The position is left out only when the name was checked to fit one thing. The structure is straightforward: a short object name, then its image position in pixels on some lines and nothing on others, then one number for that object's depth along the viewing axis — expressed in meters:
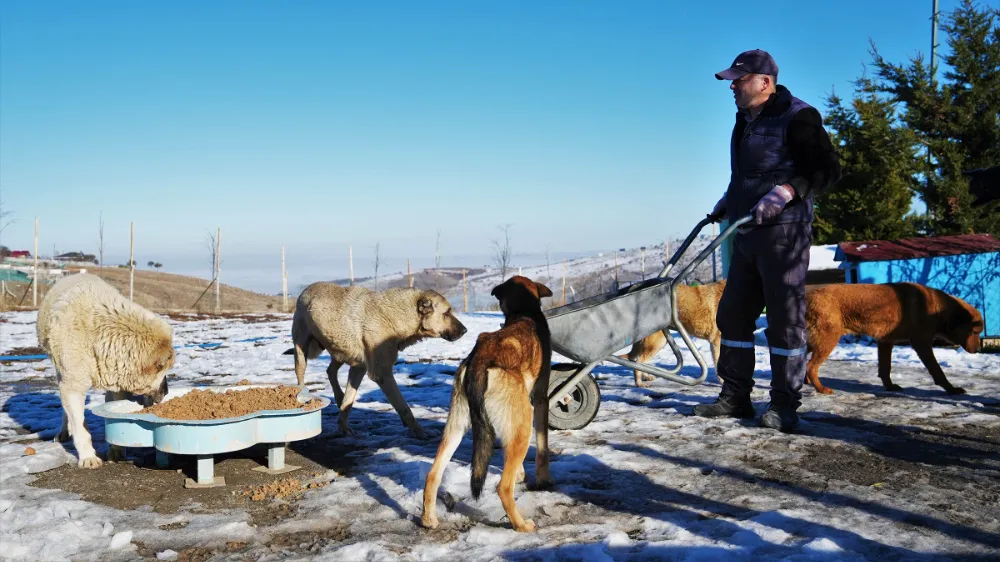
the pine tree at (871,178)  12.94
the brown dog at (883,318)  6.45
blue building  9.91
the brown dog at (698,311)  7.57
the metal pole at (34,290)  24.02
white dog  4.39
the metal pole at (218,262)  26.19
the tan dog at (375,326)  5.18
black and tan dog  3.04
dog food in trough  4.11
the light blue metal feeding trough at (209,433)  3.80
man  4.63
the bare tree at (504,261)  28.50
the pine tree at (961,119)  11.87
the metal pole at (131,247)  24.29
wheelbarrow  4.21
